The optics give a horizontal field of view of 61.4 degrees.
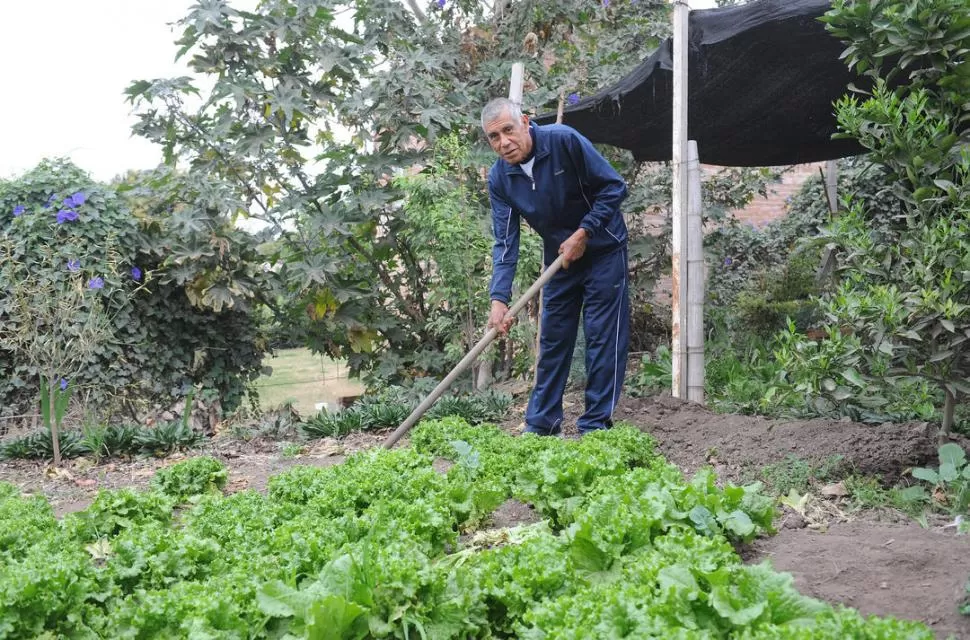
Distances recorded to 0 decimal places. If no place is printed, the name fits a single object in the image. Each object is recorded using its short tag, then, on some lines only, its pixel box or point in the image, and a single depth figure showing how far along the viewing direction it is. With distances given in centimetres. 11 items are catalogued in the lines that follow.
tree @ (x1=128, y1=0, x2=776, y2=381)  764
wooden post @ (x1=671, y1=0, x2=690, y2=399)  604
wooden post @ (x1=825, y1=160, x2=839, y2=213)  844
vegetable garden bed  206
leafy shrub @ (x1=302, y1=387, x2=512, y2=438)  662
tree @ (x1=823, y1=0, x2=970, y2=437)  389
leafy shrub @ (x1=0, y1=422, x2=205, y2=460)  657
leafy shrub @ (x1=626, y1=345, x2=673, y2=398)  712
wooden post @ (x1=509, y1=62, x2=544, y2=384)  713
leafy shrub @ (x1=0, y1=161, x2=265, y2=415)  725
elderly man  515
